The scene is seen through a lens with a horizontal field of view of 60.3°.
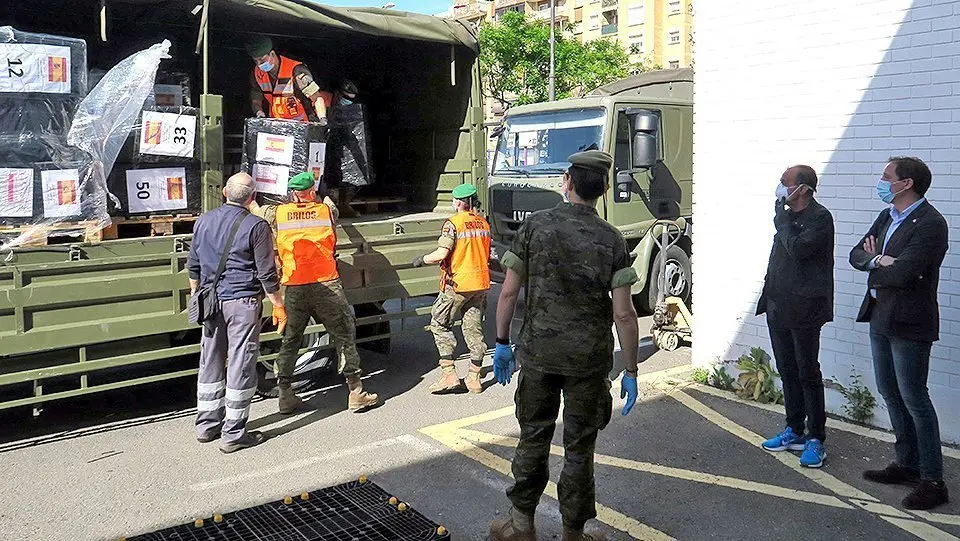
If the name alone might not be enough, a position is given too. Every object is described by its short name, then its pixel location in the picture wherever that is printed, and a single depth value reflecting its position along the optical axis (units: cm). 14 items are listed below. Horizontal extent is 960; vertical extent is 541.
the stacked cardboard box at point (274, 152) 640
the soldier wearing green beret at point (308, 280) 590
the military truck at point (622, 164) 928
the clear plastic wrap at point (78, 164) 516
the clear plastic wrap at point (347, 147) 743
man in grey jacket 532
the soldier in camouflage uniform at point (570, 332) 375
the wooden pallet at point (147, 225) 567
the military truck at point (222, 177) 528
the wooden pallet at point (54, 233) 515
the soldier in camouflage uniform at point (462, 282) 658
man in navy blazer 420
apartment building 5919
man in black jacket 465
